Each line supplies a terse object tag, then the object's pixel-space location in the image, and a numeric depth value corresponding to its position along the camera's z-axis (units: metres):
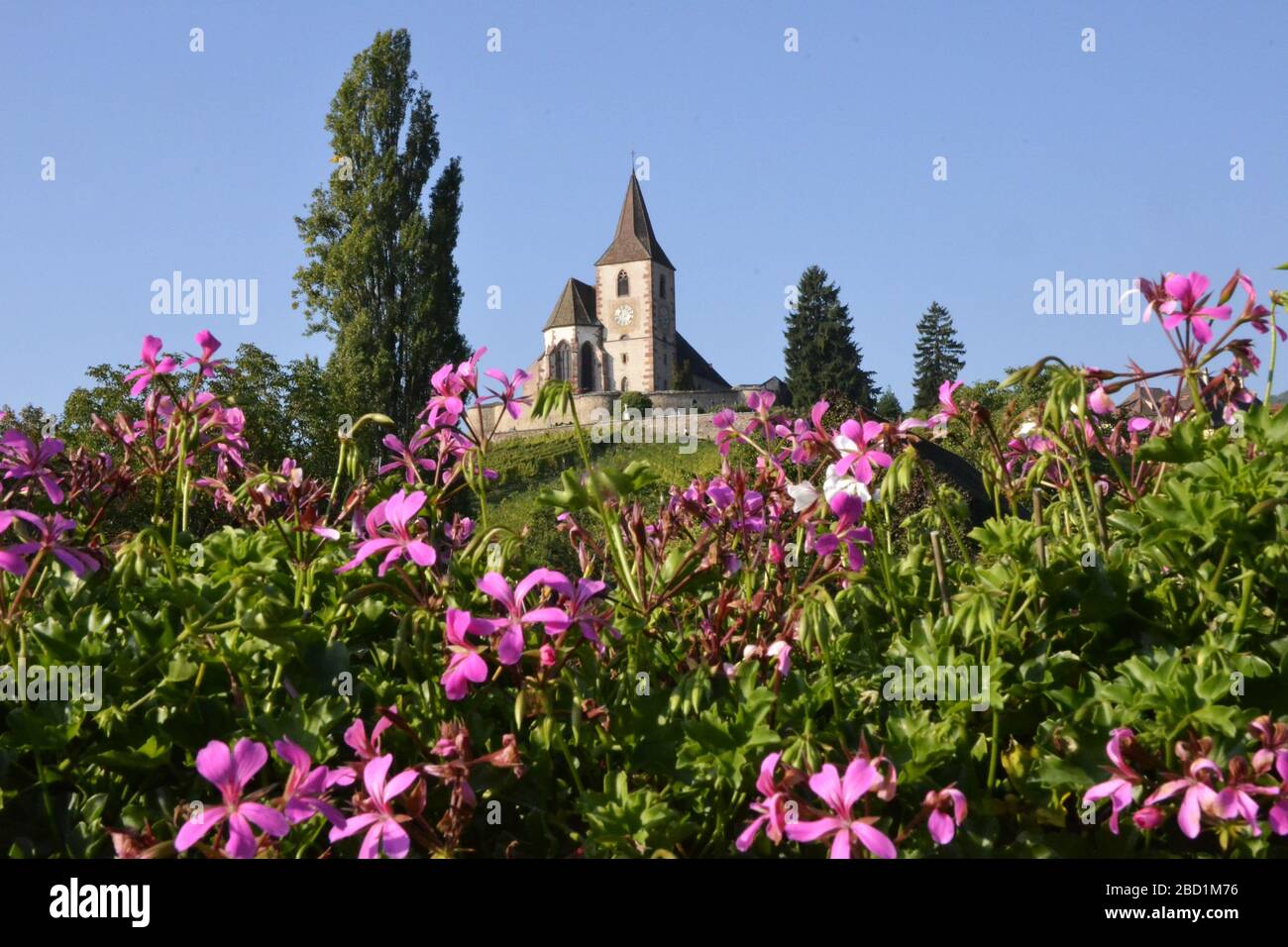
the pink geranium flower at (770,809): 1.30
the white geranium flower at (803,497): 1.89
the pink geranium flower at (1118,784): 1.36
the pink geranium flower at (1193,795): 1.31
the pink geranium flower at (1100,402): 2.11
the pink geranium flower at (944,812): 1.28
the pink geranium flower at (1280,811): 1.30
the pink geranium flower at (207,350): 2.69
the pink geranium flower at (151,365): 2.57
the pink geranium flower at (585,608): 1.49
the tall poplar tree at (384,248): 33.56
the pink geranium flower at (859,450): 1.83
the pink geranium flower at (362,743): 1.32
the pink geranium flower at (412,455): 2.29
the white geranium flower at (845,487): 1.79
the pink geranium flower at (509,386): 2.34
